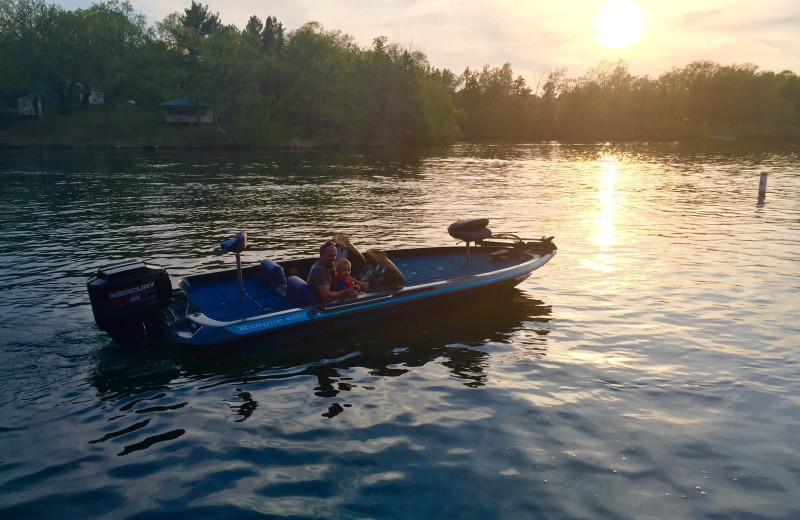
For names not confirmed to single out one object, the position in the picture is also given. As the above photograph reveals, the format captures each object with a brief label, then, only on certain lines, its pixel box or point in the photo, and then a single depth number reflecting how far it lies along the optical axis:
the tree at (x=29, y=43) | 76.62
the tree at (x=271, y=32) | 144.62
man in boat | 11.10
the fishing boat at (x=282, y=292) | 9.80
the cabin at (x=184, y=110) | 87.55
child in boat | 11.72
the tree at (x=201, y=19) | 119.69
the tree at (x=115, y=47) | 79.19
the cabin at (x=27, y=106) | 84.40
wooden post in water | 29.37
